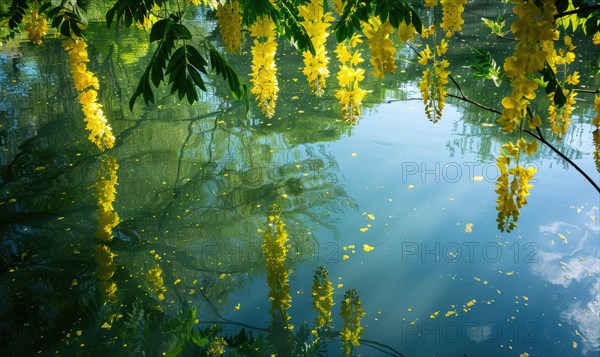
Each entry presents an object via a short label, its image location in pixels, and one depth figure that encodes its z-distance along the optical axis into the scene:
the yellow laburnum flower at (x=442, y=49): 2.37
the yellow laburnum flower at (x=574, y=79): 3.24
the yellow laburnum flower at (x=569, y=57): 2.76
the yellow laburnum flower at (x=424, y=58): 2.25
